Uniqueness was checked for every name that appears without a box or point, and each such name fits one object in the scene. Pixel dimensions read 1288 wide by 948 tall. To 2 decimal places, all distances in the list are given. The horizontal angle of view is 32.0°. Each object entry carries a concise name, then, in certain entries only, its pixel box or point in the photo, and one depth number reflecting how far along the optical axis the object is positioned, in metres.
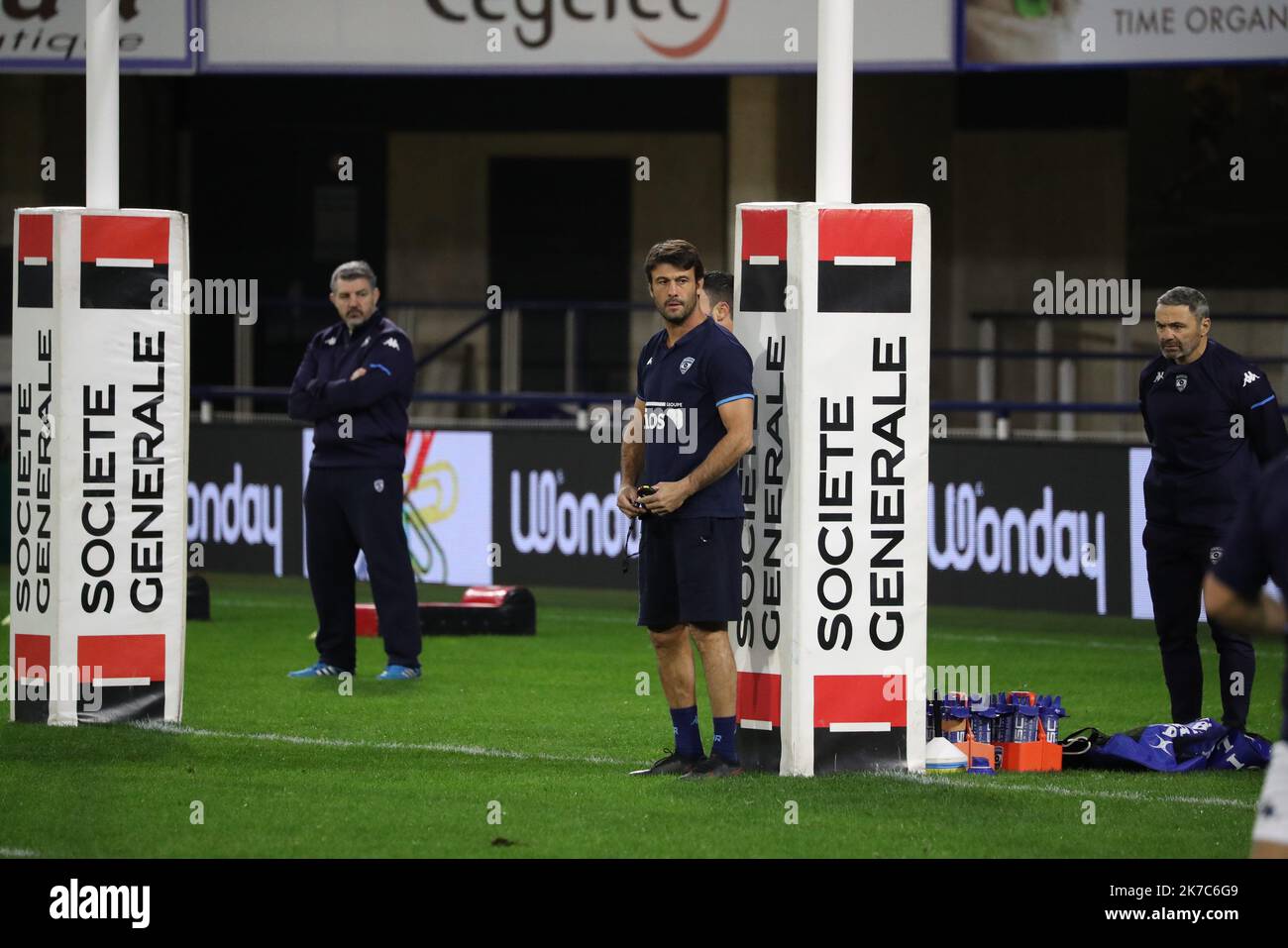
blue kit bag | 9.60
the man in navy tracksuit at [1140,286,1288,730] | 10.05
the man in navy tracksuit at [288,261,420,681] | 12.41
